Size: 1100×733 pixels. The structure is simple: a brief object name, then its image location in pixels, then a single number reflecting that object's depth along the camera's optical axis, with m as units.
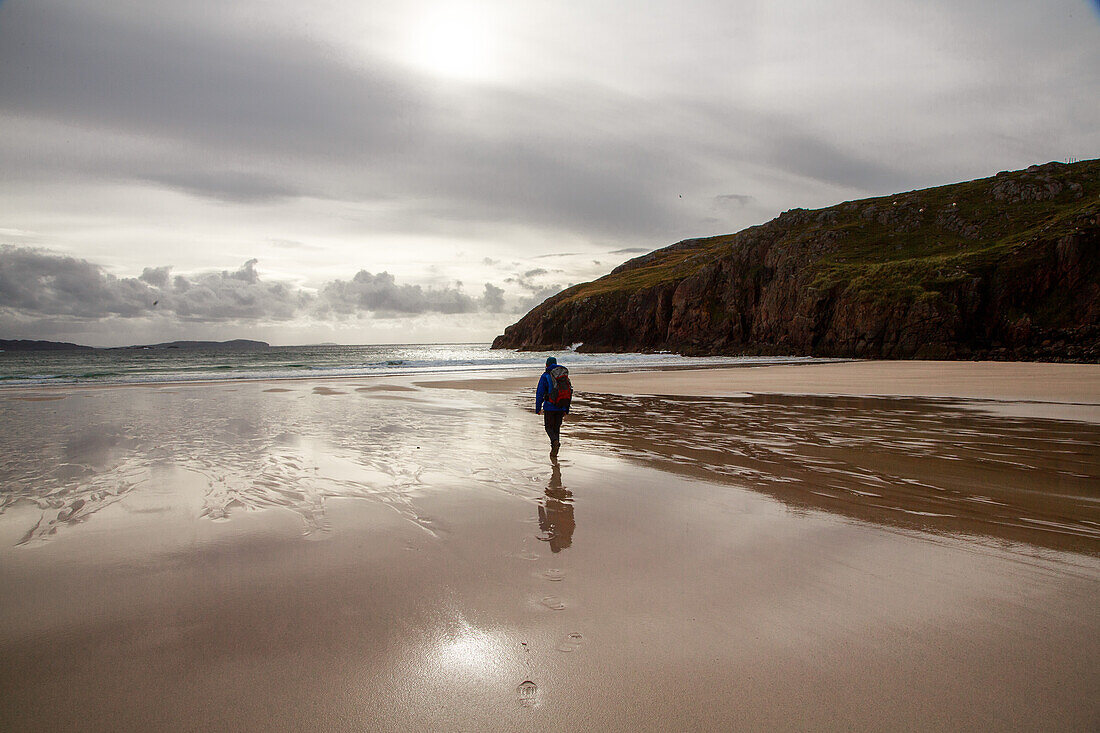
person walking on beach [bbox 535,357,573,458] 9.53
